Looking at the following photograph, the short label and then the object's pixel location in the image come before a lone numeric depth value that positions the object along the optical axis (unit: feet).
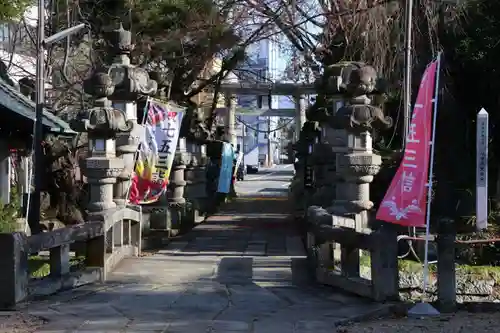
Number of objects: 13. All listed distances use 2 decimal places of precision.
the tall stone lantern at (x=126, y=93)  47.34
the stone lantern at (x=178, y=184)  66.74
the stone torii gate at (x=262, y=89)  98.74
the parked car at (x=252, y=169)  287.46
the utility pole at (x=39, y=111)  49.32
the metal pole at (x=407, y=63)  43.86
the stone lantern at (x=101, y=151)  43.16
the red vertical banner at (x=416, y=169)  30.01
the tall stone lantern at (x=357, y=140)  43.80
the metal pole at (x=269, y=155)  342.97
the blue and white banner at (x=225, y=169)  94.01
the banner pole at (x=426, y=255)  27.61
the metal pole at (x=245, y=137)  265.91
